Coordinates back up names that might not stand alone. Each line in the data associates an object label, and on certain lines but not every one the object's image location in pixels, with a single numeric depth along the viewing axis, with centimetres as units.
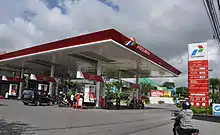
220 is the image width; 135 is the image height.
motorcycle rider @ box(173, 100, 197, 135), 651
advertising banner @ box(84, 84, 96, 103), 2821
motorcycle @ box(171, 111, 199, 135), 636
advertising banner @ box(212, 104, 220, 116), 2586
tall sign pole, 2600
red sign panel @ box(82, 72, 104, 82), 2313
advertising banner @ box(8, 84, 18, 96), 3962
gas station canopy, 2119
